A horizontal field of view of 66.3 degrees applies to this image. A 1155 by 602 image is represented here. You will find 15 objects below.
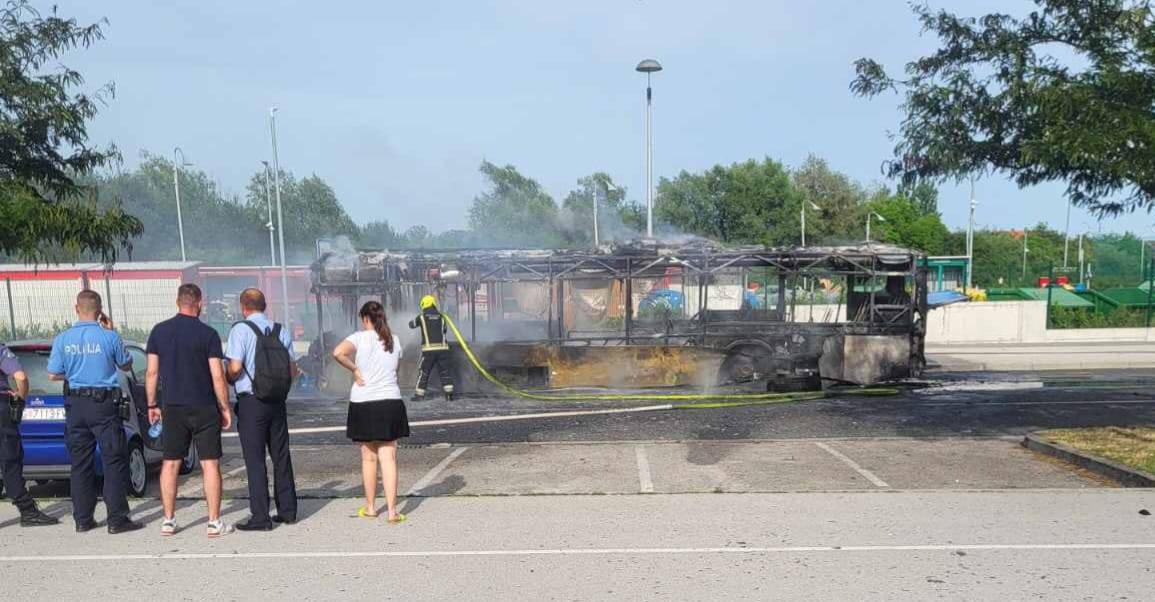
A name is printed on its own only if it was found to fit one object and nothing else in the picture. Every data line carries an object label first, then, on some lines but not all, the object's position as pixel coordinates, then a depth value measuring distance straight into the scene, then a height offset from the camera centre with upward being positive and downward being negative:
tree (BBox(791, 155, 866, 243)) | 54.72 +1.97
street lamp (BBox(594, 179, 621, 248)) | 60.12 +3.16
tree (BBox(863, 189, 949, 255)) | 53.12 +0.13
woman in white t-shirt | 6.40 -1.16
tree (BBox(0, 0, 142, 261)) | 9.42 +1.03
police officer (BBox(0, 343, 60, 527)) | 6.53 -1.43
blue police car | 7.42 -1.53
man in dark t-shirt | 6.07 -1.01
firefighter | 14.52 -1.74
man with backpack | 6.25 -1.04
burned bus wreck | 15.70 -1.61
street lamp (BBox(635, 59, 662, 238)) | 20.59 +2.83
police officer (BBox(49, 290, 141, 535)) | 6.35 -1.18
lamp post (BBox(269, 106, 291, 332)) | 27.64 +2.43
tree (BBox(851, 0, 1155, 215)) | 7.89 +1.17
